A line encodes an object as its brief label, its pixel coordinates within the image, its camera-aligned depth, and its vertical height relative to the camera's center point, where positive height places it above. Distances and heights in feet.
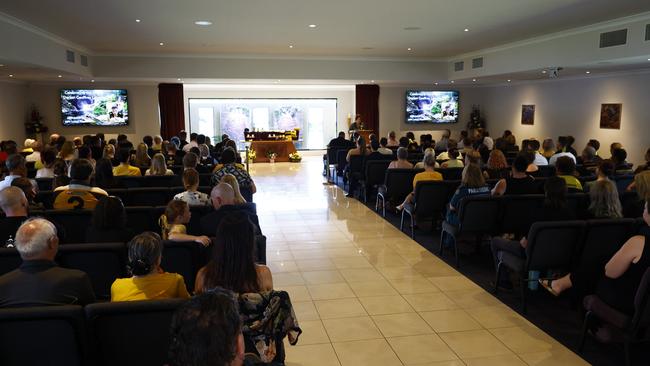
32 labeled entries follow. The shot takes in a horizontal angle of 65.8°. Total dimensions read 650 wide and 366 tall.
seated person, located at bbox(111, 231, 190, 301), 8.75 -2.80
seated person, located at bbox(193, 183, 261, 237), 14.28 -2.64
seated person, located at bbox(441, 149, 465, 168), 27.20 -2.47
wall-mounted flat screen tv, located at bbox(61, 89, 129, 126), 51.34 +1.31
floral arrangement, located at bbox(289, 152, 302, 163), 57.41 -4.53
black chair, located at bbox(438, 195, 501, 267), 18.47 -3.72
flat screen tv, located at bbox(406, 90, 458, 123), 59.67 +1.28
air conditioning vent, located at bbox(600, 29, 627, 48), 28.48 +4.45
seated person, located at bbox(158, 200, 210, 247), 12.96 -2.62
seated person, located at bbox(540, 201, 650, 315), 11.02 -3.53
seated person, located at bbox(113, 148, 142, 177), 23.41 -2.29
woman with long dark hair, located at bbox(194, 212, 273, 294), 8.40 -2.42
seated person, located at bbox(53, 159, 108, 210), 16.47 -2.38
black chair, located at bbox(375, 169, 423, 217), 26.89 -3.60
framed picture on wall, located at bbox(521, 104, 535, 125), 50.67 +0.21
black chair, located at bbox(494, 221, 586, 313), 14.03 -3.75
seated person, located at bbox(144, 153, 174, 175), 23.25 -2.12
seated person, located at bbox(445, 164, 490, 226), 19.52 -2.72
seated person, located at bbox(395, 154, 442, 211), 23.57 -2.66
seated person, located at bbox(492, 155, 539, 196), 19.36 -2.57
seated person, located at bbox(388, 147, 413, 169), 27.55 -2.42
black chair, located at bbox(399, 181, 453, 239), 22.58 -3.78
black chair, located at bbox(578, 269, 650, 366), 10.71 -4.57
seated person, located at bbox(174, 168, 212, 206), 16.47 -2.45
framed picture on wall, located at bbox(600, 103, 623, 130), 39.06 +0.02
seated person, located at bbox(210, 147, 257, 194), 20.94 -2.24
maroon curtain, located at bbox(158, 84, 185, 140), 54.03 +1.19
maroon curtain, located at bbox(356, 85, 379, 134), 58.39 +1.44
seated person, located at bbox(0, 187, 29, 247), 13.04 -2.39
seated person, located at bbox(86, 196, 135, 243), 12.53 -2.55
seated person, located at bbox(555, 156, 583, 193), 19.29 -2.24
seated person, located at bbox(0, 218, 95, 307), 8.67 -2.78
